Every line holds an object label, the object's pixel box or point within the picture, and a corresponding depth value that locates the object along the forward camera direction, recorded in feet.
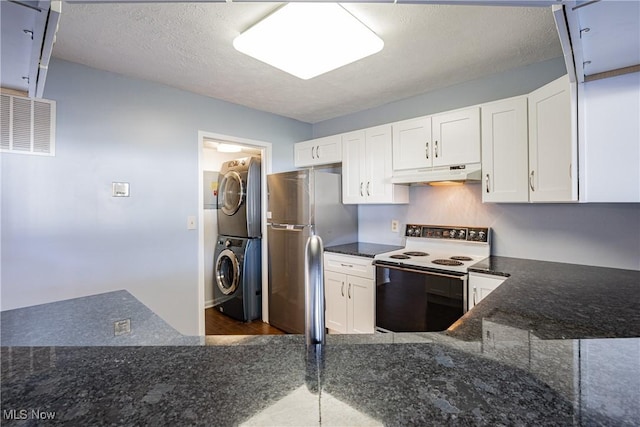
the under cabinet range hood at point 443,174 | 7.59
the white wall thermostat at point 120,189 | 7.75
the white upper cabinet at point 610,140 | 4.96
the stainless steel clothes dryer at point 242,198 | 11.17
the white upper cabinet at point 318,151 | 10.64
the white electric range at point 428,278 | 6.93
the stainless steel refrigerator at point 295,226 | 9.80
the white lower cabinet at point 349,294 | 8.59
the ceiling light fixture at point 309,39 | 5.11
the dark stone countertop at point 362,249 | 8.95
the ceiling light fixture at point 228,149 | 13.02
